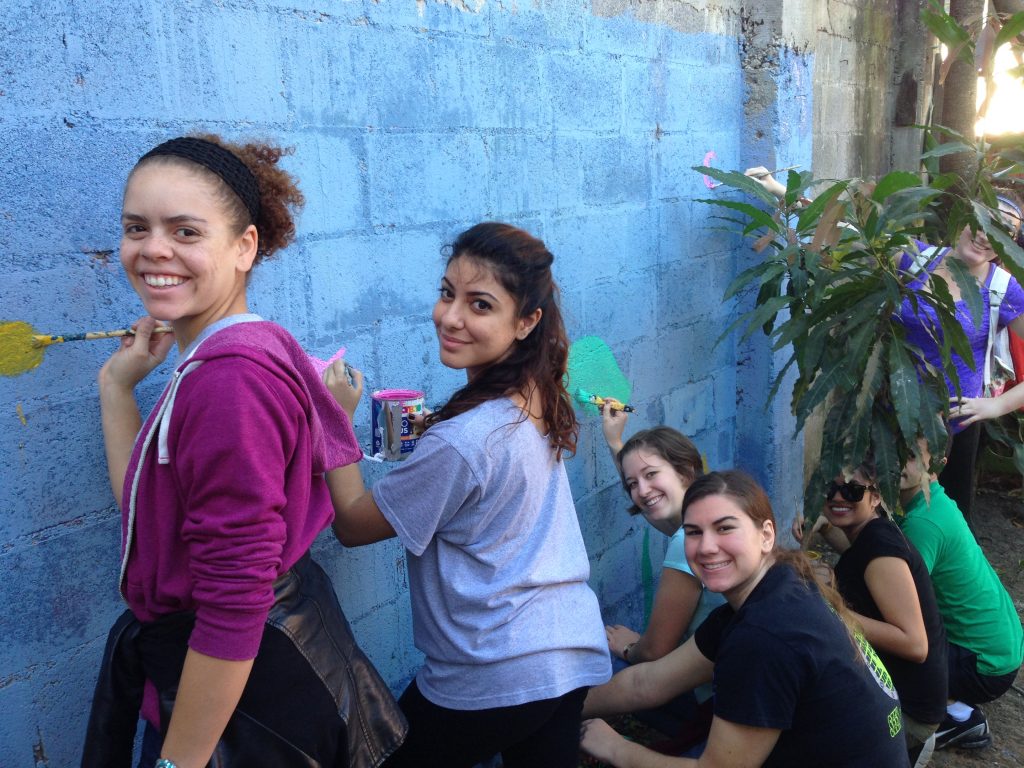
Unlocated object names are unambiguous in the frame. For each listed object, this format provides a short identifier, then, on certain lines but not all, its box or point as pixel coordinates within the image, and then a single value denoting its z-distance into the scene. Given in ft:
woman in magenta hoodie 4.72
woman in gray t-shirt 6.55
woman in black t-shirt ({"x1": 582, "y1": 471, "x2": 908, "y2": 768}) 7.57
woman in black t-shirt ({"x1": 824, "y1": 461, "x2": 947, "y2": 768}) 9.71
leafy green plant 10.56
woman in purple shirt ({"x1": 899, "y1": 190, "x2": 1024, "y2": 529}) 12.73
